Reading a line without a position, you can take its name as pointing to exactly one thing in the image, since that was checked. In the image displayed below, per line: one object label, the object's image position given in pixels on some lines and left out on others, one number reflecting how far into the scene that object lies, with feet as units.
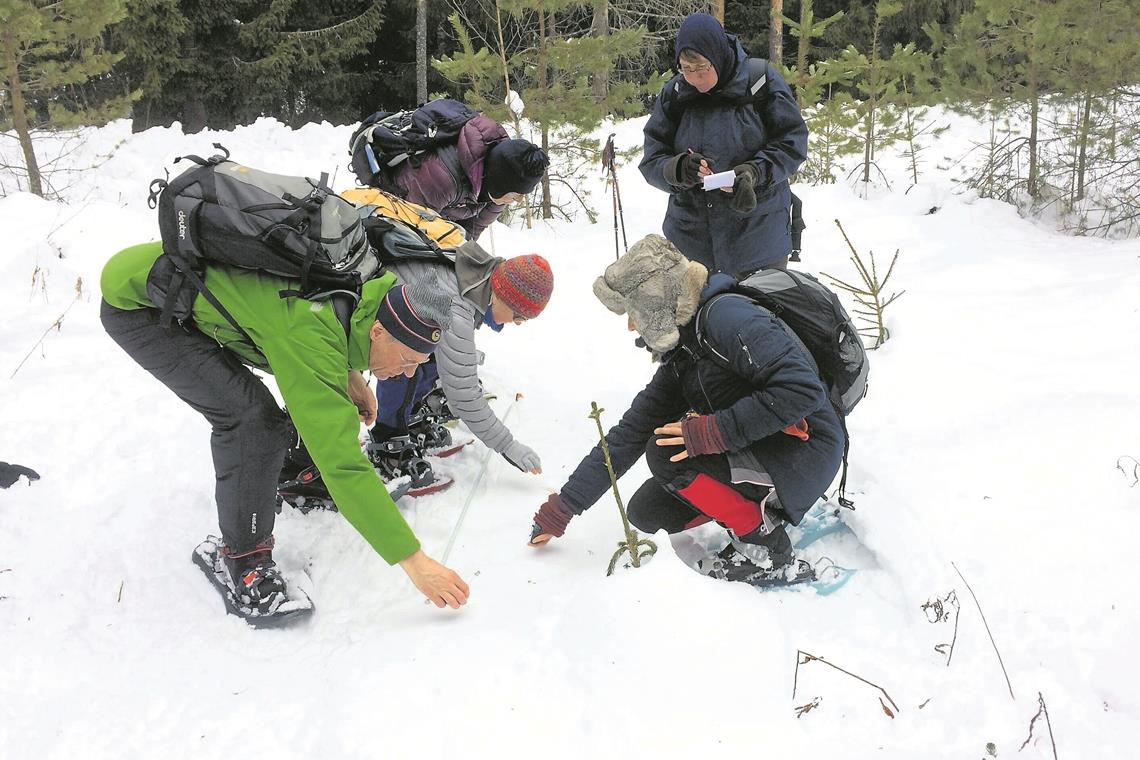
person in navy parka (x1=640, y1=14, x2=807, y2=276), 11.66
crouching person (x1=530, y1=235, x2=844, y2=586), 7.91
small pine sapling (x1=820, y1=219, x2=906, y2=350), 14.30
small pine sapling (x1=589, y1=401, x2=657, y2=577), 8.51
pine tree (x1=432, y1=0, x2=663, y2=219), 25.82
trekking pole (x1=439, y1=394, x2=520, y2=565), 10.03
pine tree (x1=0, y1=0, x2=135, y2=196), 23.45
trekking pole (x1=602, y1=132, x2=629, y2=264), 17.68
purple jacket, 12.28
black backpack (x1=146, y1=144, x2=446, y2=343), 7.57
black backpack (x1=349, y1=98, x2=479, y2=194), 12.22
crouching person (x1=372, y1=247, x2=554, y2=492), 9.69
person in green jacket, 7.50
